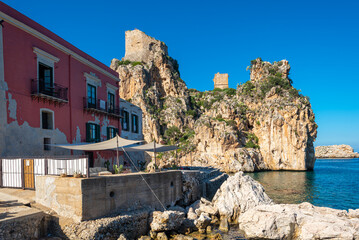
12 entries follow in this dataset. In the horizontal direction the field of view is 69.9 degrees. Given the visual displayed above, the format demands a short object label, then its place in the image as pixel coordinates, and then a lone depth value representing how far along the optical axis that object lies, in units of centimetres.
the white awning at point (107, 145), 1416
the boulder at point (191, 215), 1485
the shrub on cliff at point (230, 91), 8038
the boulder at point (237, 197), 1613
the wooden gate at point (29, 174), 1213
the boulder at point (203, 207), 1578
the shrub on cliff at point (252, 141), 5912
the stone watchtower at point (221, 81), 9544
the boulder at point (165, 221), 1239
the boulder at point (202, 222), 1387
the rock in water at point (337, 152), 13562
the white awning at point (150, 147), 1702
